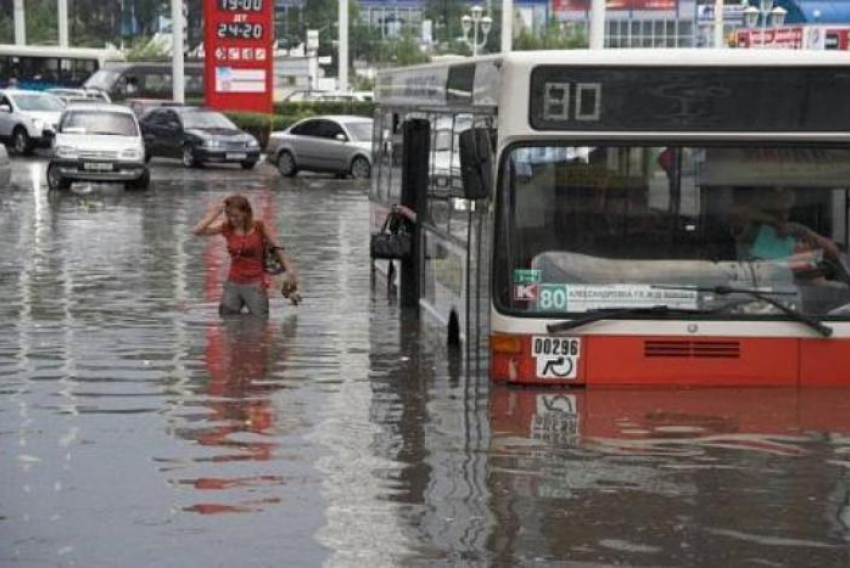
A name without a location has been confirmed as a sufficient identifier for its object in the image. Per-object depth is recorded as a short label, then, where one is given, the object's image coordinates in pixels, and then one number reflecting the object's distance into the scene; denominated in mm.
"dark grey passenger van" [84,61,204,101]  69750
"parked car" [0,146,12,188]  28766
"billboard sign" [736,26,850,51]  54438
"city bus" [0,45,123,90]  75125
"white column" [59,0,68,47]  83562
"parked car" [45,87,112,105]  56684
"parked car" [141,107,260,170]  43781
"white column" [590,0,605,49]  41669
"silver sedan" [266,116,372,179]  40906
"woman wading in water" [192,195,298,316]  15094
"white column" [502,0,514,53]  54500
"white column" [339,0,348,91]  67562
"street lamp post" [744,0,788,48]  52656
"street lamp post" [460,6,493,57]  70625
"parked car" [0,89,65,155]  48094
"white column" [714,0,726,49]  50406
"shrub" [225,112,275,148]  51062
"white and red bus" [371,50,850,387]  10258
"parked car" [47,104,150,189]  34219
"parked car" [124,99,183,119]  48769
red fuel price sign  52469
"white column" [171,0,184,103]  56938
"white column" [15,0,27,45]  81400
